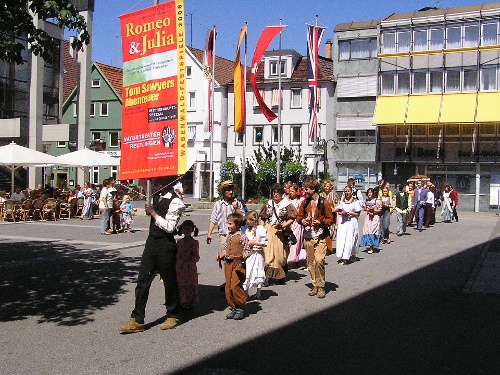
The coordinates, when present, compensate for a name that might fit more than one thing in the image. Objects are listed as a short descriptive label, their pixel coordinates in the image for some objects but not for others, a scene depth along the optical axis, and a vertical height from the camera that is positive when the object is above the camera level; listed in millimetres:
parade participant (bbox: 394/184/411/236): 19922 -802
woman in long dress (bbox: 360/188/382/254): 15828 -1039
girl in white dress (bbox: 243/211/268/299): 8961 -1007
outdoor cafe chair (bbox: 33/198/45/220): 24641 -1031
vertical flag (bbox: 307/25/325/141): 38750 +6905
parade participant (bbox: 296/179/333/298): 9703 -742
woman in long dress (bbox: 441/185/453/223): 28141 -1032
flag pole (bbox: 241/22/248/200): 32625 +632
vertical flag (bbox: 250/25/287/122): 31469 +6867
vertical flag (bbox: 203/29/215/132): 37656 +7282
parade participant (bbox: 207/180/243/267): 9789 -471
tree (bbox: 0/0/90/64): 9180 +2266
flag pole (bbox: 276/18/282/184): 34528 +866
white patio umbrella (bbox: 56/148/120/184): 27870 +914
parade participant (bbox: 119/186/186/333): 7254 -819
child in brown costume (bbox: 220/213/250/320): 8039 -1096
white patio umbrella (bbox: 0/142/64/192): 24188 +849
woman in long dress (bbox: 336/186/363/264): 13555 -932
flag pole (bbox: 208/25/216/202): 38428 +4320
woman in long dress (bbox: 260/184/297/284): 10695 -922
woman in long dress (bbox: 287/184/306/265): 12459 -1040
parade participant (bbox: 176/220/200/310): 8195 -1105
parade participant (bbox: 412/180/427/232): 23328 -792
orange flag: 32375 +4464
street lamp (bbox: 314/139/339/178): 41188 +2254
